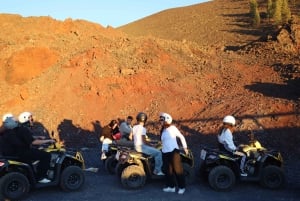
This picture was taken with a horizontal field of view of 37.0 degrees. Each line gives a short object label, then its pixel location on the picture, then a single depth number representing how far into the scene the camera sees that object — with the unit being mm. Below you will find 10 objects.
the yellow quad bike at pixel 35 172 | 10547
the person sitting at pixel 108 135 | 14500
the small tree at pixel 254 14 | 58031
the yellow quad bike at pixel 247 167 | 11445
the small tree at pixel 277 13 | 56562
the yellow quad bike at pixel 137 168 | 11727
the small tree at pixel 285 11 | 56894
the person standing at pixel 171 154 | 11211
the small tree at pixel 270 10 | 58994
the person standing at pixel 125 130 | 13812
